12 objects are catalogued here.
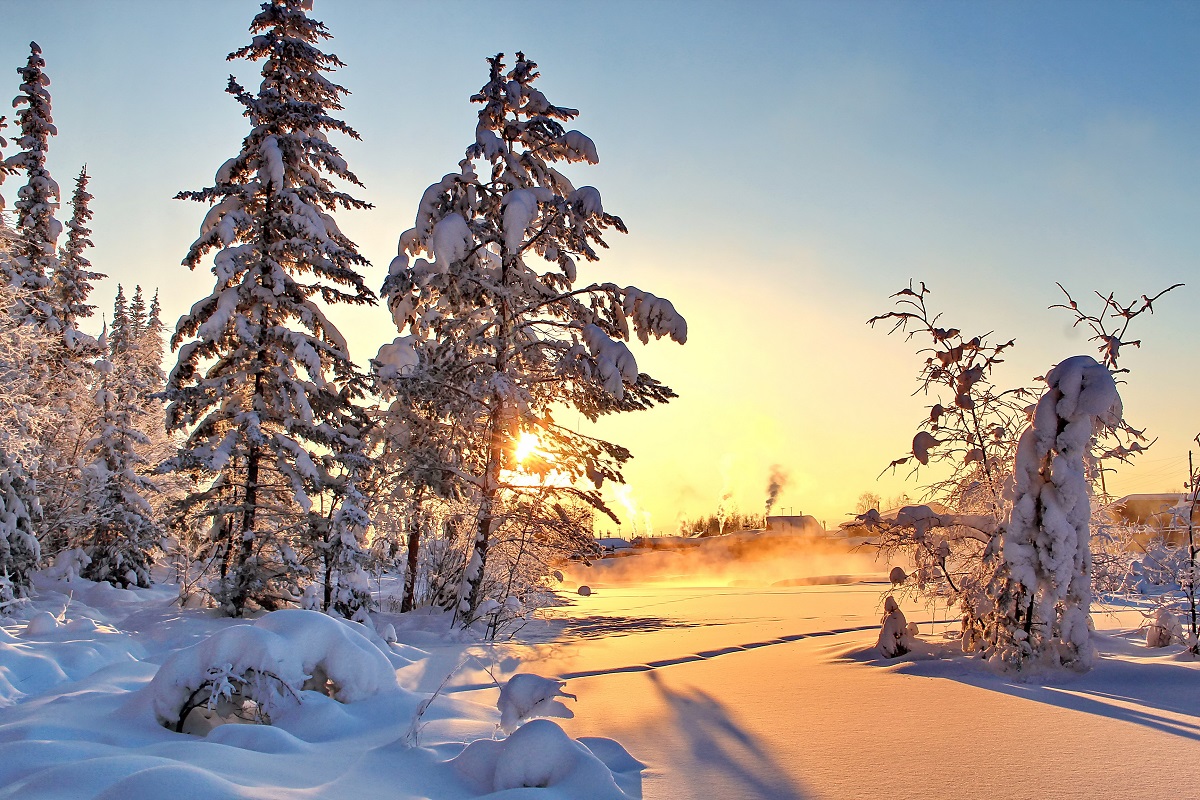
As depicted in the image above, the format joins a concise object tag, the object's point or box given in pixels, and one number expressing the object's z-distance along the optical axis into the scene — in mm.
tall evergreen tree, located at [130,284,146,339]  33531
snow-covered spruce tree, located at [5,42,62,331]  22922
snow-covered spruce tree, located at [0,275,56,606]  15203
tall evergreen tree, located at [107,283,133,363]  36312
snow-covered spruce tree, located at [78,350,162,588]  21531
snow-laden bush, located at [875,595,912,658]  7805
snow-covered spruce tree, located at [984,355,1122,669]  6625
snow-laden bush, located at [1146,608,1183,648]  8133
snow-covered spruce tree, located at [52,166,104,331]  25797
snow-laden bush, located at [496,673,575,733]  4379
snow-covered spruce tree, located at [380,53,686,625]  12492
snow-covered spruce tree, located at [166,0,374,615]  13000
